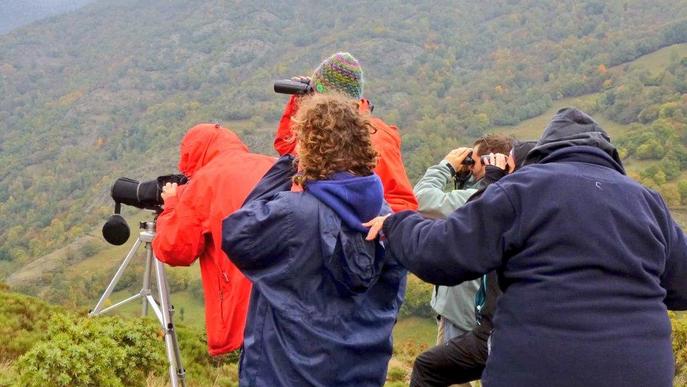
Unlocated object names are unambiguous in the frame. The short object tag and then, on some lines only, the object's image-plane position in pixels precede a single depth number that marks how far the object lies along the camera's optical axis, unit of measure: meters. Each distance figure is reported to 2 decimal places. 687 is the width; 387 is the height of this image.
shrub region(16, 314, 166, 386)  2.84
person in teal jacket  2.94
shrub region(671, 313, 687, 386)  4.86
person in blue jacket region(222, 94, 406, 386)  1.94
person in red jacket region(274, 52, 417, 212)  2.75
